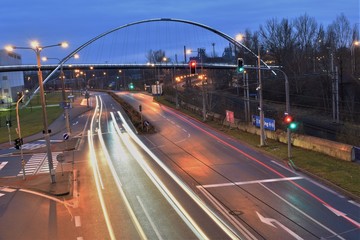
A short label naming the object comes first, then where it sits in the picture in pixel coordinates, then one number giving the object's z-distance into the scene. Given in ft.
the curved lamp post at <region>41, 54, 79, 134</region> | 159.63
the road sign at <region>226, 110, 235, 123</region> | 163.12
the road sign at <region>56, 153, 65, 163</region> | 85.19
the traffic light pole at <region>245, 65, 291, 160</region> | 99.76
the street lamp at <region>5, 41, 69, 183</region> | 87.66
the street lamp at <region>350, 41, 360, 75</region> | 215.02
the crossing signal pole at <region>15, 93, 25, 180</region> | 92.63
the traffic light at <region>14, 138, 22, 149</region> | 92.63
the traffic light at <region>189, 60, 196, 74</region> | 114.99
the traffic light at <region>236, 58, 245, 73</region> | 96.12
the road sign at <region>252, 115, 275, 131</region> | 130.21
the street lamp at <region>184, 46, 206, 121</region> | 186.62
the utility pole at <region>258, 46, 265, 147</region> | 118.82
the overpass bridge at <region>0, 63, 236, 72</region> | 327.47
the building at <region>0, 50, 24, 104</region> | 424.87
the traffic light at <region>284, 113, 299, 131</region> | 96.99
